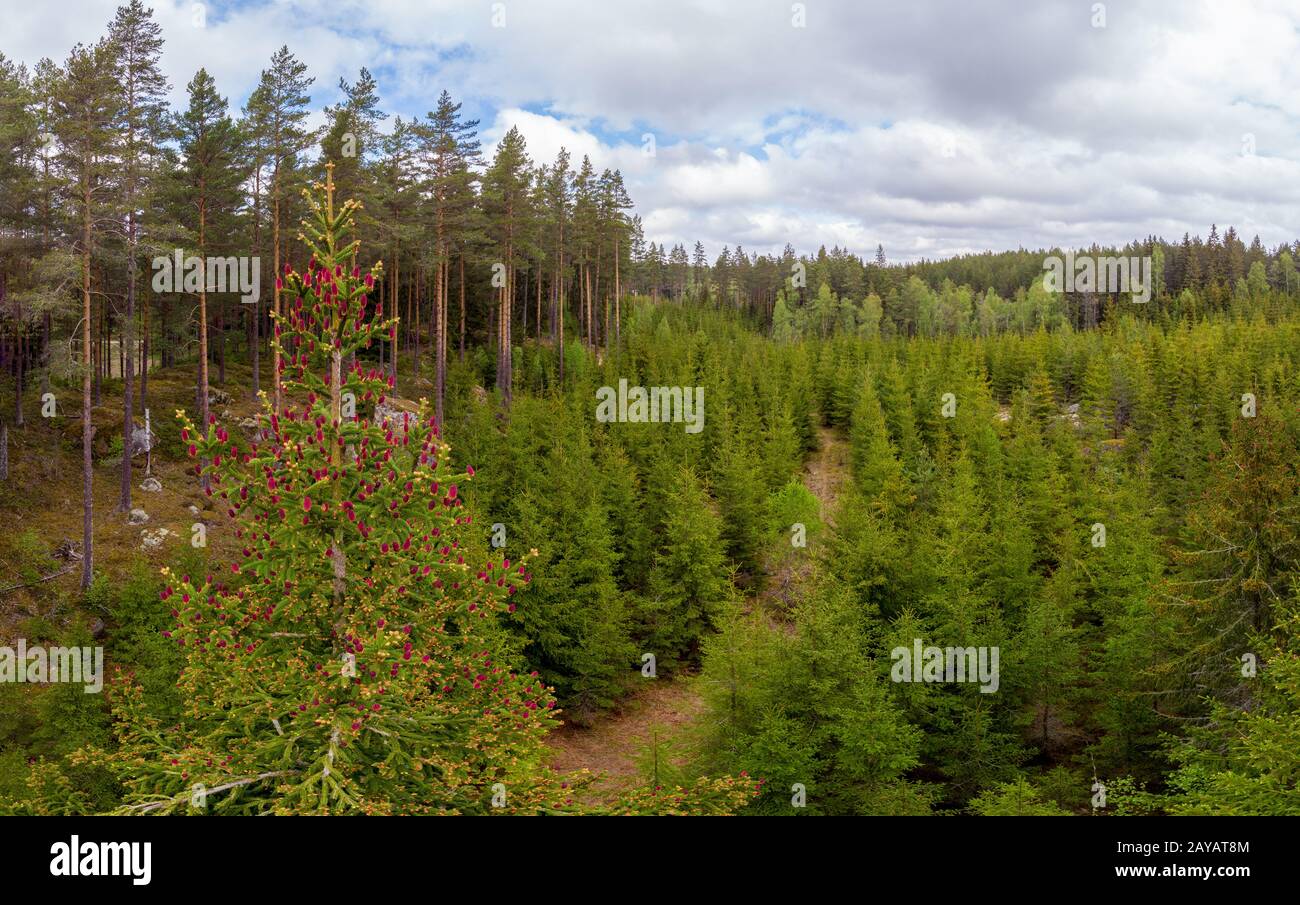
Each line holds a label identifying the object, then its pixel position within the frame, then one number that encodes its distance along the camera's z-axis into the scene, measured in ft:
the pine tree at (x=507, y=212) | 150.00
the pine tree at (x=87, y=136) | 87.40
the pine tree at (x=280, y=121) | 114.42
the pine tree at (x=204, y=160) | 111.96
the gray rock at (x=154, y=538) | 98.17
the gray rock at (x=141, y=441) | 117.19
